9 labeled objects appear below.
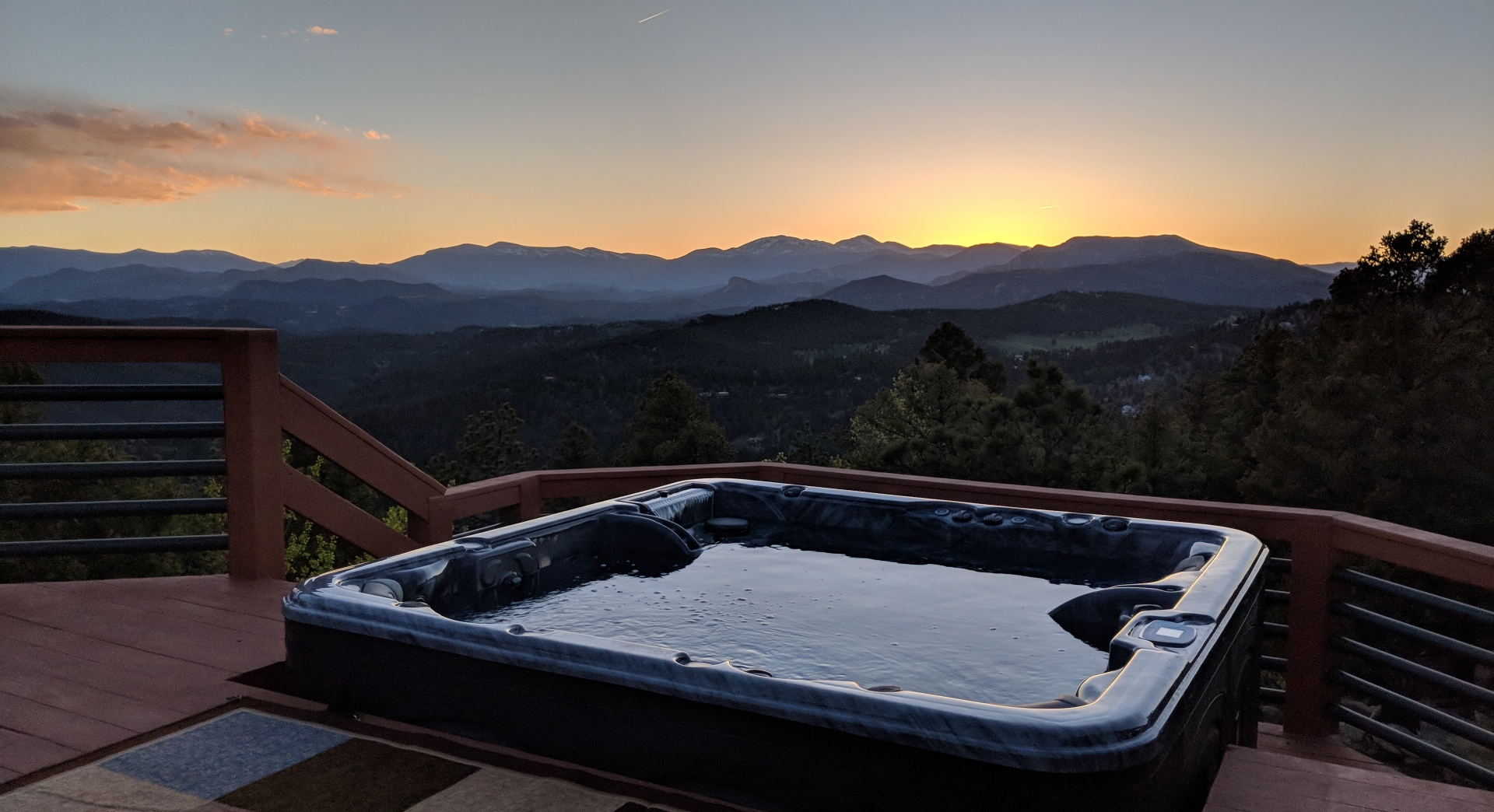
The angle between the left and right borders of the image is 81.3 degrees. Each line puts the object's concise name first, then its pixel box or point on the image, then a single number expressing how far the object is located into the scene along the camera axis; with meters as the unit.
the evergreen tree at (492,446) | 30.50
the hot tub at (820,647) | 1.13
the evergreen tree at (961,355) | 22.28
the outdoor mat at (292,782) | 1.32
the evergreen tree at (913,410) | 17.14
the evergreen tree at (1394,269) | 16.28
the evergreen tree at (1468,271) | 15.08
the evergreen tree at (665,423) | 25.47
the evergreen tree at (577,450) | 28.88
